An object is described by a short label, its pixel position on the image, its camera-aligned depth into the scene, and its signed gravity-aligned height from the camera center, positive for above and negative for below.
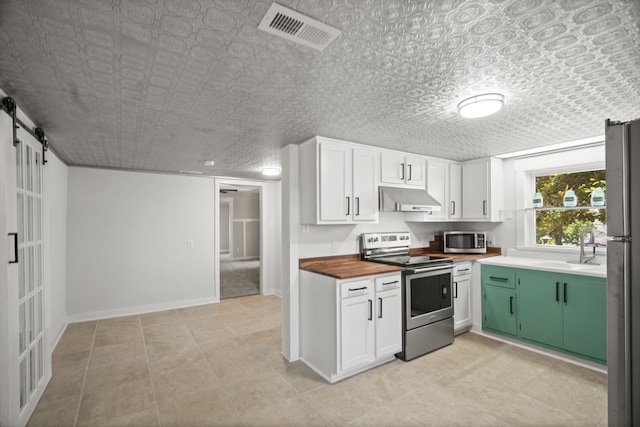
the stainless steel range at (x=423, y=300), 3.10 -0.93
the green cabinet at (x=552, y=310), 2.90 -1.04
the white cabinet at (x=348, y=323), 2.71 -1.03
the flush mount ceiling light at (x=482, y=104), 2.08 +0.75
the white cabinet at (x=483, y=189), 4.15 +0.32
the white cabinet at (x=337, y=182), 3.03 +0.33
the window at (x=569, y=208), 3.49 +0.05
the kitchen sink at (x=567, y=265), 3.16 -0.58
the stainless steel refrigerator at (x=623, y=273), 1.29 -0.26
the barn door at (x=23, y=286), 1.90 -0.51
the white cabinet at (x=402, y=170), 3.55 +0.53
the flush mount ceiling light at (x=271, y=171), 4.66 +0.67
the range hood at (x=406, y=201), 3.39 +0.15
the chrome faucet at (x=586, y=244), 3.38 -0.36
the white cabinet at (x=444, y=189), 4.09 +0.33
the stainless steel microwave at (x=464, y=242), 4.29 -0.42
